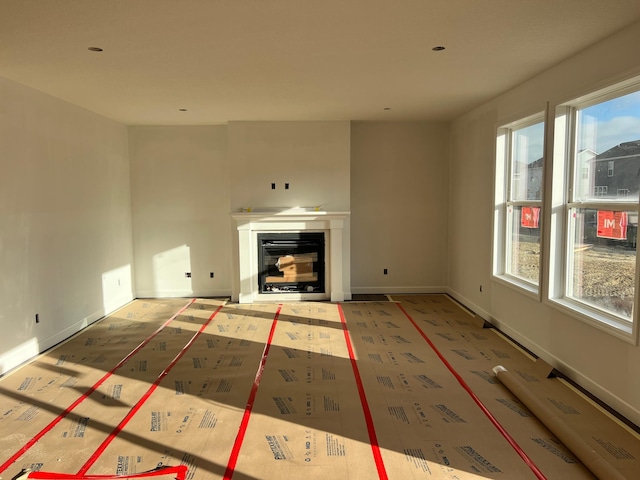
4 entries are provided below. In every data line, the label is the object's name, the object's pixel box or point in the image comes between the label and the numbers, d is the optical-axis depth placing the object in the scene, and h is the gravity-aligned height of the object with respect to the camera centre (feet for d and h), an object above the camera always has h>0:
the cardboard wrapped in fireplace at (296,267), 22.74 -2.98
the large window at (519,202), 15.15 +0.12
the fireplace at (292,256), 22.08 -2.41
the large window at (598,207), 10.84 -0.05
